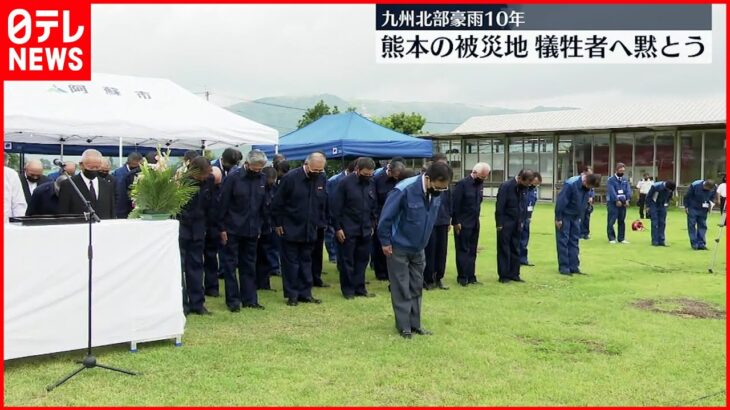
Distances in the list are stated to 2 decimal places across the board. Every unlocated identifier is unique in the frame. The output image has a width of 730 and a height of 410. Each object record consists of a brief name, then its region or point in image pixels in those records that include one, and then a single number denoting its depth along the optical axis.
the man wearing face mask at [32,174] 9.59
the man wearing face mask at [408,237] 6.33
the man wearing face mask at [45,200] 7.28
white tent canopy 8.82
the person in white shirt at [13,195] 7.49
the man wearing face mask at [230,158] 8.47
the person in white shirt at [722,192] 21.38
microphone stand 5.09
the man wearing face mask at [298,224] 8.02
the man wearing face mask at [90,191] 7.16
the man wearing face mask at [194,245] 7.14
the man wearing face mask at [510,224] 9.82
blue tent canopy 13.02
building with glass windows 28.59
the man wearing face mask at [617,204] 15.13
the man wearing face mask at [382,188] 9.46
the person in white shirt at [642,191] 22.32
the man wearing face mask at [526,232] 11.28
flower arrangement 5.91
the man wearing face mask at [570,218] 10.70
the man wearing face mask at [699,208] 13.86
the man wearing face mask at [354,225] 8.51
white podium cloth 5.11
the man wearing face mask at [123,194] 8.80
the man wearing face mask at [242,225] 7.55
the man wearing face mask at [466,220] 9.54
